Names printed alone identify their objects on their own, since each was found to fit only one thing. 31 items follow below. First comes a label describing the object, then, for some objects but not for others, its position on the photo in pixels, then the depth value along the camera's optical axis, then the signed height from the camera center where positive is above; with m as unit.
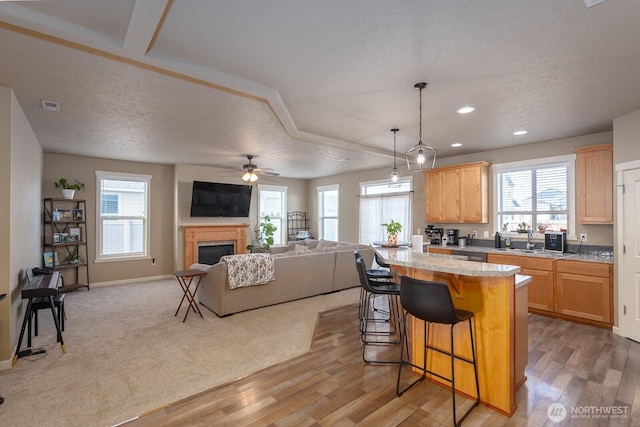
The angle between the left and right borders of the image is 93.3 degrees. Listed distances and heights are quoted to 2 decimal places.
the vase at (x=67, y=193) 5.62 +0.39
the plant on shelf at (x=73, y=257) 5.85 -0.85
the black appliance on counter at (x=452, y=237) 5.91 -0.43
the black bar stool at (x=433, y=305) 2.13 -0.66
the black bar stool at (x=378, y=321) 3.10 -1.39
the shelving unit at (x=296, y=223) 9.39 -0.26
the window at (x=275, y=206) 8.78 +0.24
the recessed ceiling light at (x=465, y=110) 3.48 +1.23
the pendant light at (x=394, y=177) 4.08 +0.52
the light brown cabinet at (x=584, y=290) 3.85 -0.99
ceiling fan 5.94 +0.85
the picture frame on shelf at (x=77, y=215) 5.88 -0.02
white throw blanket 4.31 -0.82
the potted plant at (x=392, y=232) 3.95 -0.22
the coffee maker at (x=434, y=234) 6.09 -0.39
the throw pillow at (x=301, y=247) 7.19 -0.79
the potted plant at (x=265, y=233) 8.44 -0.52
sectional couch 4.36 -1.10
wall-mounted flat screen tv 7.20 +0.38
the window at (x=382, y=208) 6.85 +0.16
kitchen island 2.26 -0.89
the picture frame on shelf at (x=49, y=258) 5.34 -0.79
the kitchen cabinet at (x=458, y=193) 5.38 +0.41
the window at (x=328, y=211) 8.86 +0.11
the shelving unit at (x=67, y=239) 5.58 -0.48
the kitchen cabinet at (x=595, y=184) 4.04 +0.44
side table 4.24 -0.87
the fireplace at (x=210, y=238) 7.06 -0.58
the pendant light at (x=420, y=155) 2.86 +1.14
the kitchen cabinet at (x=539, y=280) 4.30 -0.93
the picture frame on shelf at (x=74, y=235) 5.82 -0.41
